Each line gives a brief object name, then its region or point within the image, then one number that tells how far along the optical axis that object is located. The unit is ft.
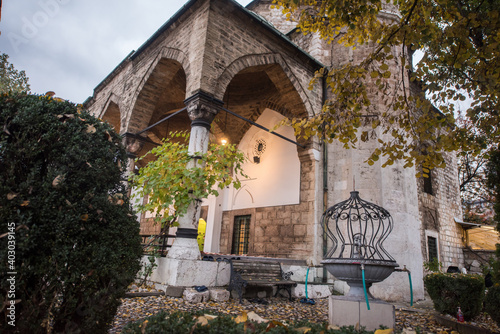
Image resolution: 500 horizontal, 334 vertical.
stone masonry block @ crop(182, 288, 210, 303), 13.97
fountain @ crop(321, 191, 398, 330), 10.21
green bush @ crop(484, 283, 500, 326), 12.29
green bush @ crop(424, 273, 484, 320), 14.06
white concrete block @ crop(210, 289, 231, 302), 14.69
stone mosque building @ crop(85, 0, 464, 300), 19.85
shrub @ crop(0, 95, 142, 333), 5.43
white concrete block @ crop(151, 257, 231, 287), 14.97
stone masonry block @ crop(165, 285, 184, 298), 14.33
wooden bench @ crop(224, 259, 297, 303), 15.42
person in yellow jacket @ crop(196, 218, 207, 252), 32.45
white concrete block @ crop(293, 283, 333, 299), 18.34
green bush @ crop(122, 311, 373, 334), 5.39
